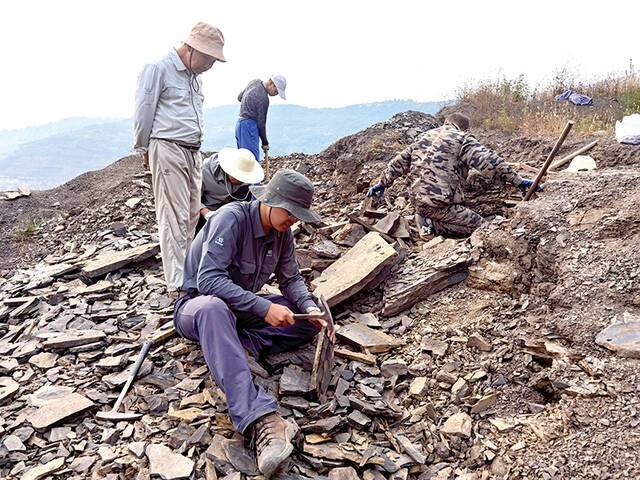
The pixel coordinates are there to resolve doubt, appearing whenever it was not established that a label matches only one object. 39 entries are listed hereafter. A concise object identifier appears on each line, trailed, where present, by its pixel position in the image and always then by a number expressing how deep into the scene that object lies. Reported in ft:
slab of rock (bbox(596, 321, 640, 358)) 10.49
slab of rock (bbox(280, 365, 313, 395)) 10.96
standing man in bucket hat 13.80
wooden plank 21.88
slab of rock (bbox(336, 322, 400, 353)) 13.39
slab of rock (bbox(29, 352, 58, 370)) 12.51
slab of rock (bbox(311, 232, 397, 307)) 14.83
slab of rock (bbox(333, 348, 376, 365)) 12.92
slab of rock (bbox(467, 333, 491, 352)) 12.87
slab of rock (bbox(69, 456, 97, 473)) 9.19
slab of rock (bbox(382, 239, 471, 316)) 15.03
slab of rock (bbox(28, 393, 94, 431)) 10.27
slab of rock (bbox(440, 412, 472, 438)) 10.81
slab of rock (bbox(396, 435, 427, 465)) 10.25
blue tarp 34.76
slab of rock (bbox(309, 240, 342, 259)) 17.46
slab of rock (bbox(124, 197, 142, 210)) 26.00
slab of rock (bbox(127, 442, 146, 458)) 9.37
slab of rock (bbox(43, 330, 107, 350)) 13.02
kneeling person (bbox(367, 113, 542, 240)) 18.00
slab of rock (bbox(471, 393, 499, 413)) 11.41
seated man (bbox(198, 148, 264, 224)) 15.29
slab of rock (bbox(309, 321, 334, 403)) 11.12
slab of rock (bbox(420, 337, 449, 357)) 13.10
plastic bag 23.02
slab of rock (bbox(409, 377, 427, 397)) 11.92
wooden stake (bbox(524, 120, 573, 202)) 16.89
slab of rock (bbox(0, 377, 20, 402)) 11.27
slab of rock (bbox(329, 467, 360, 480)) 9.34
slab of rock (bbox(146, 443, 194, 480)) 8.88
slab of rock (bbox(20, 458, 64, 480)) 8.99
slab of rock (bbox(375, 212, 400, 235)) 18.62
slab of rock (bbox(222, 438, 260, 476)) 9.06
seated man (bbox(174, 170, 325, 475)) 9.36
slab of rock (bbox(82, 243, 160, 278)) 17.92
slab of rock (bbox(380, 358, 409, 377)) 12.65
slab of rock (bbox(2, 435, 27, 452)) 9.69
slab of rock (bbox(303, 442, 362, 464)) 9.70
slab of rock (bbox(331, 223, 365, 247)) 18.37
